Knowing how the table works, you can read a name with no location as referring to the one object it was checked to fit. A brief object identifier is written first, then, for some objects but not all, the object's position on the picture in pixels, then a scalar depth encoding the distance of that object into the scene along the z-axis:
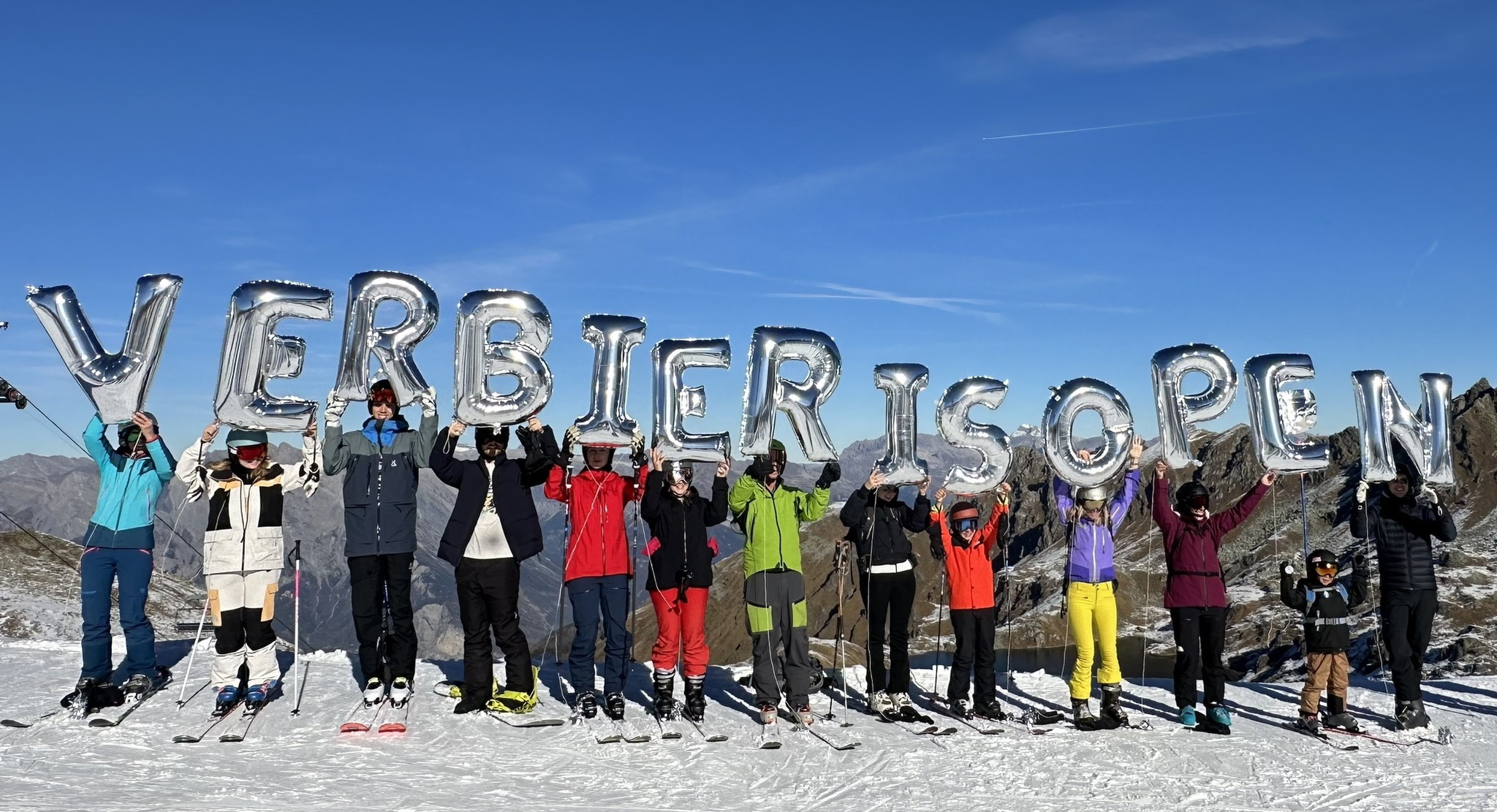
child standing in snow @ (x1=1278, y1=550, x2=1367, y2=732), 11.27
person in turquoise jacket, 10.76
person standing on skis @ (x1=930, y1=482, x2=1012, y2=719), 11.61
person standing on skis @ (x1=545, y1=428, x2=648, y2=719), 10.64
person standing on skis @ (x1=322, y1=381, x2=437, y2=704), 10.37
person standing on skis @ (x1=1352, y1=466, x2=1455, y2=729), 11.62
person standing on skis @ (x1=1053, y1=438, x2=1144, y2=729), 11.15
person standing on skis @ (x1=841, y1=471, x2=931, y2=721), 11.38
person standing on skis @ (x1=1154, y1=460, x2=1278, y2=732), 11.20
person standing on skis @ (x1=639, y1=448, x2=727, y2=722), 10.85
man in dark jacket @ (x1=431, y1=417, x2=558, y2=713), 10.40
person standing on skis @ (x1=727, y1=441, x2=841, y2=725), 10.76
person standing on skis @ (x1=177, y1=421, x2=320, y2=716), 10.34
